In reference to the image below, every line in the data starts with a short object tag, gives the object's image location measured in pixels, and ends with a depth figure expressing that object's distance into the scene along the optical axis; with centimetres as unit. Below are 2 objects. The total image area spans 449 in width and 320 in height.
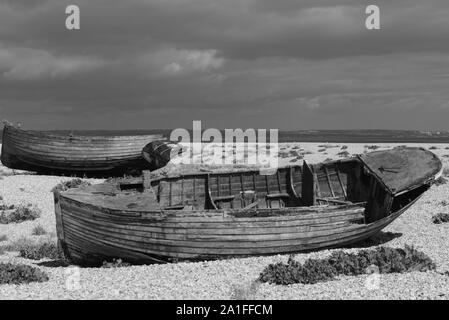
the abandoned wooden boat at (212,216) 1419
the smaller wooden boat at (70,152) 3425
